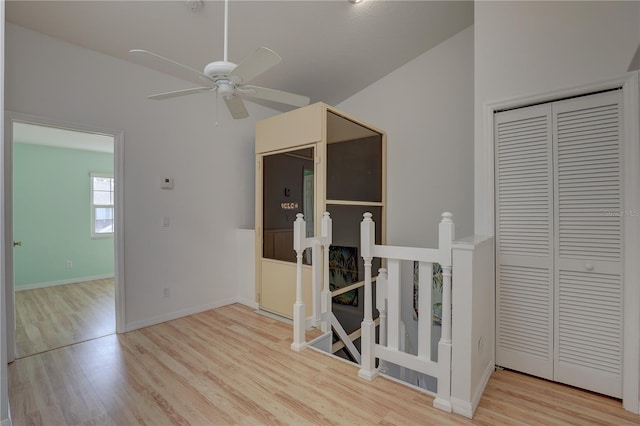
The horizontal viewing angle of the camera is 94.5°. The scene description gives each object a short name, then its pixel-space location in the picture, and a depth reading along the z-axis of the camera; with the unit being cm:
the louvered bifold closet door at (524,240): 216
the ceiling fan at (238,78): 151
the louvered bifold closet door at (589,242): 193
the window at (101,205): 552
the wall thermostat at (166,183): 331
